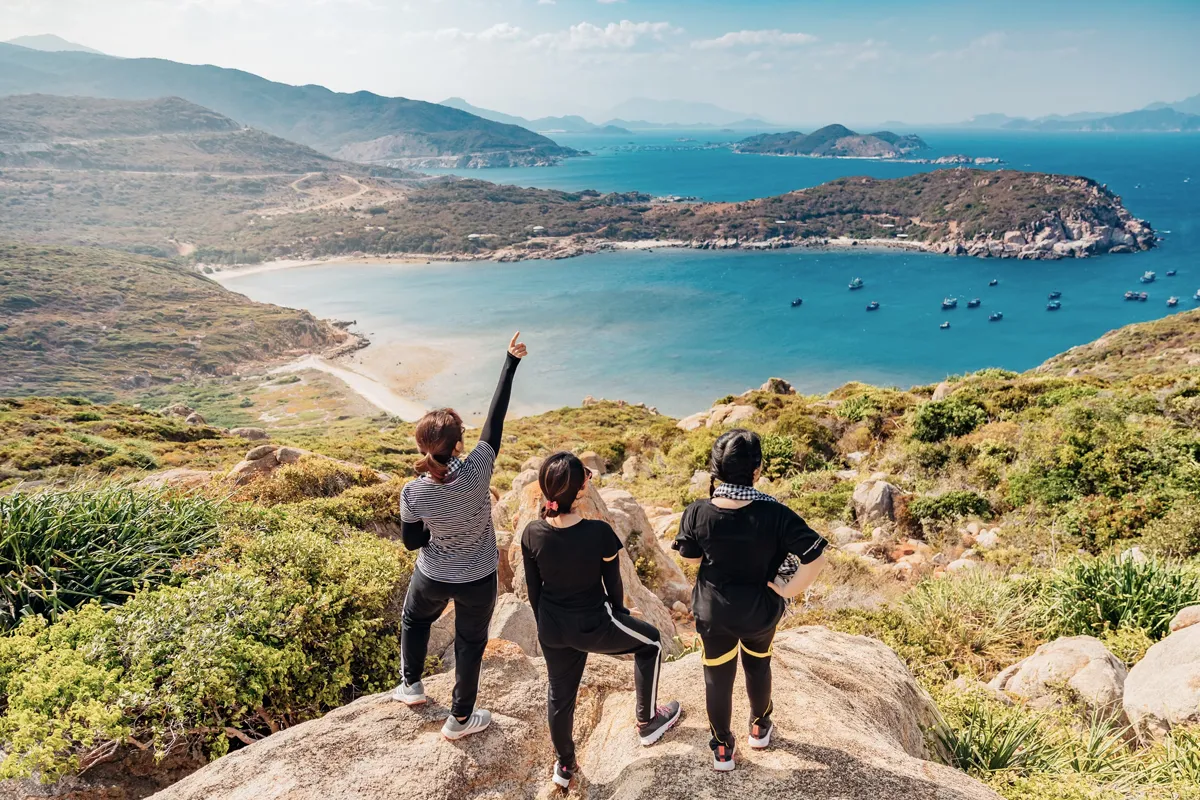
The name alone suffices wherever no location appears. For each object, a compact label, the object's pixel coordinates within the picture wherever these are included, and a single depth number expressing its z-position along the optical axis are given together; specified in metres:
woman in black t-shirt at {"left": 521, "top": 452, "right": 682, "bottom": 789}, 3.47
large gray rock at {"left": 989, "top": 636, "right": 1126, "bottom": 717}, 5.39
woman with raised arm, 3.79
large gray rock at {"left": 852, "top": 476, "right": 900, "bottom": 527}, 11.99
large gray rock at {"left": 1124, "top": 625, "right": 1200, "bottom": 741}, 4.74
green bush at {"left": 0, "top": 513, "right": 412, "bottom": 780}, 3.75
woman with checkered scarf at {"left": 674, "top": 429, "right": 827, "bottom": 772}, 3.34
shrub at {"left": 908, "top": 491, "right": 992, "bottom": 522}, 11.62
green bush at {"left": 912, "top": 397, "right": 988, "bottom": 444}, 15.56
